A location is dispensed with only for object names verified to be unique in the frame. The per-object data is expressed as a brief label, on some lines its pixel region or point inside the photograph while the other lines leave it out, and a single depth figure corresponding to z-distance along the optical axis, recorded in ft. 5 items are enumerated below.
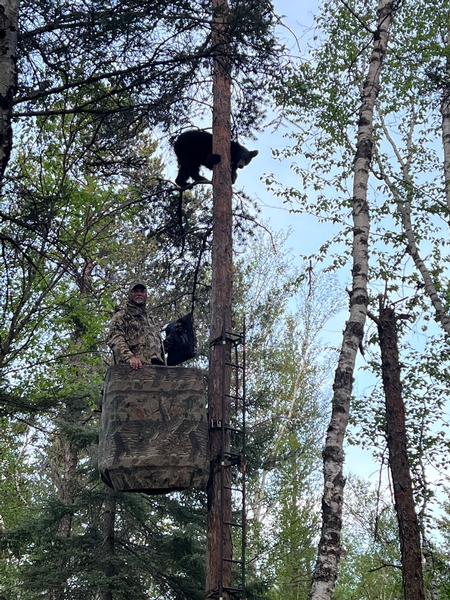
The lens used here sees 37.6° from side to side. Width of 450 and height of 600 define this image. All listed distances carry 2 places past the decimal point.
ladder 19.65
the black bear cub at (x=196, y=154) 28.48
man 20.31
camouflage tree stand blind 18.19
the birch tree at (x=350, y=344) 19.02
